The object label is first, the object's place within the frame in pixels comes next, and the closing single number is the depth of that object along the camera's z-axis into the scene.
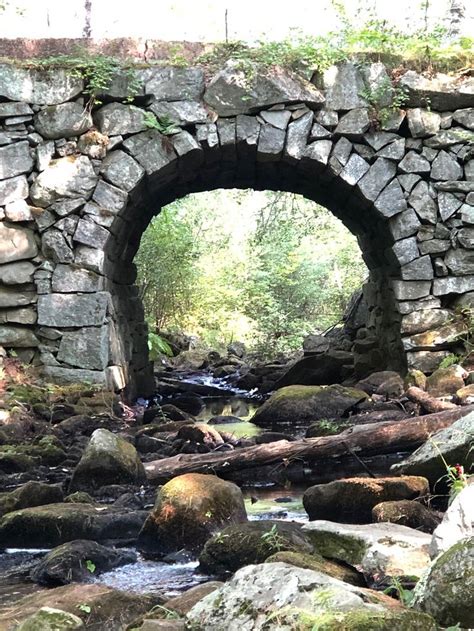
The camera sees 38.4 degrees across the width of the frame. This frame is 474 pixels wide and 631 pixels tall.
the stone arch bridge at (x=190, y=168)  7.60
